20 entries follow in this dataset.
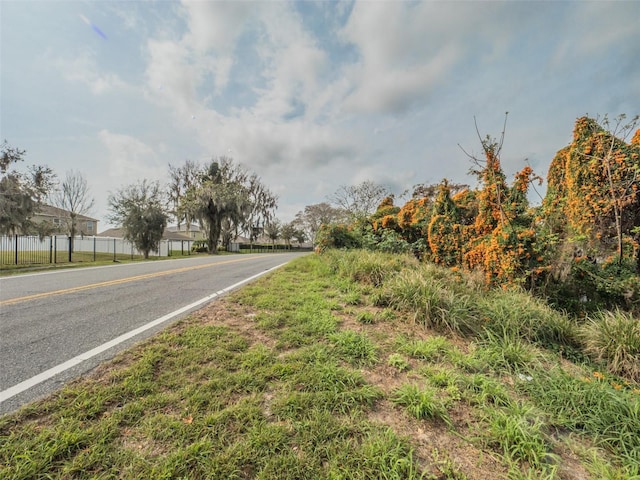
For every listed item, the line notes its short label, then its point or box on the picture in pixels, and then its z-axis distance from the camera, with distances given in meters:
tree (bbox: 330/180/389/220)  22.98
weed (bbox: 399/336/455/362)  2.90
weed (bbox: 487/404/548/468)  1.67
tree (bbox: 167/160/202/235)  35.78
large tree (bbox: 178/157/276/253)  27.83
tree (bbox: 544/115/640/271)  4.73
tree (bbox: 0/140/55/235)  12.11
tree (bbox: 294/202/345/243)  45.04
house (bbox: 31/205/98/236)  18.48
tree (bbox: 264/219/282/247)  45.72
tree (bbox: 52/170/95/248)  23.90
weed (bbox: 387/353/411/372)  2.67
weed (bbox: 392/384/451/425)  2.00
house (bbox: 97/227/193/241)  39.45
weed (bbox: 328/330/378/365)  2.76
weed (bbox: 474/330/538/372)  2.78
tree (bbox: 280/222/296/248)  49.34
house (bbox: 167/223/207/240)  53.26
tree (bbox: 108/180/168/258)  20.30
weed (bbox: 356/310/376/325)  3.79
